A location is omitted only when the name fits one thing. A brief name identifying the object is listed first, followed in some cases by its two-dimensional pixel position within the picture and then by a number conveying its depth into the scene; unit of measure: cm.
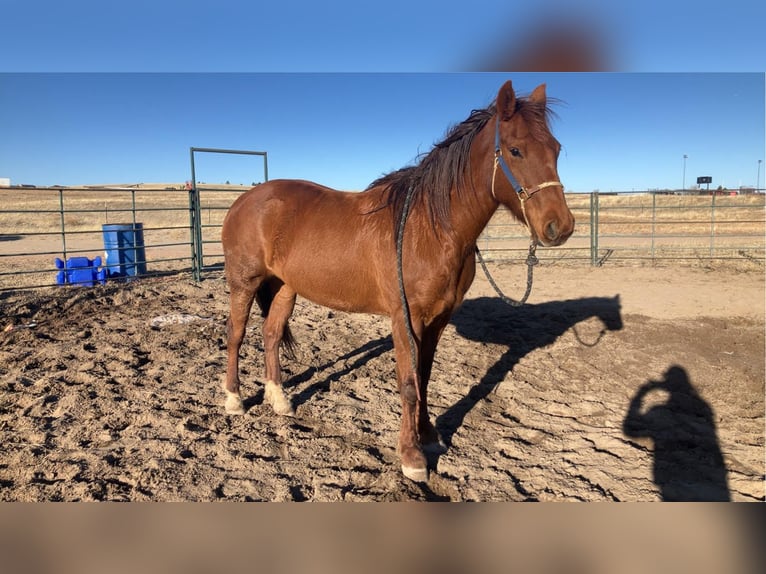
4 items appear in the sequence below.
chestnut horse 231
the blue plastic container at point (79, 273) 805
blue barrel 875
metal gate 846
